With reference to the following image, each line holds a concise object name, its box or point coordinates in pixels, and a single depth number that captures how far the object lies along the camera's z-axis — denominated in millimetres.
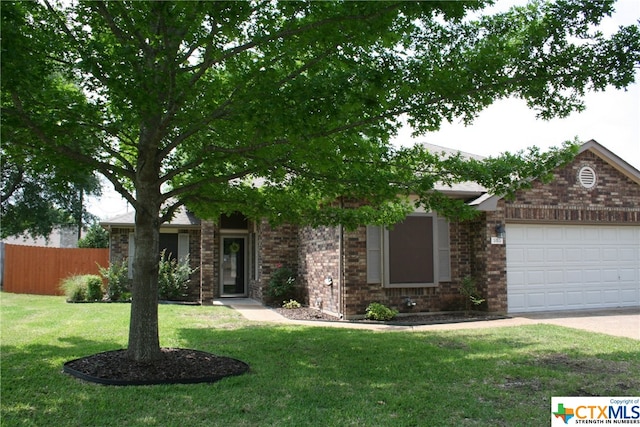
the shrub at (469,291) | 12672
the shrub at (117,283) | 16766
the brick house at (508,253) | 12297
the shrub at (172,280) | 16766
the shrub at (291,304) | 14625
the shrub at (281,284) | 15188
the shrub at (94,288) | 16594
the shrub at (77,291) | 16734
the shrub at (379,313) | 11852
